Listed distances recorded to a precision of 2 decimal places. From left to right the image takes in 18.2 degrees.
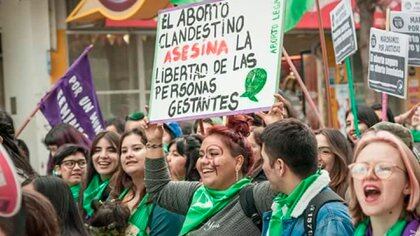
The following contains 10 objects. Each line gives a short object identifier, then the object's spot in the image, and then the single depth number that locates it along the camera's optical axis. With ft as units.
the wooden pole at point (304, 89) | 32.46
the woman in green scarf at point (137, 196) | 26.93
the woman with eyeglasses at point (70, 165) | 33.27
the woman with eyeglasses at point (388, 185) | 17.35
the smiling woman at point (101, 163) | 31.59
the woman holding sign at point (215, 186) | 23.15
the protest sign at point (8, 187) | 12.50
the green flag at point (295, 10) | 39.86
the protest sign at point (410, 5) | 37.18
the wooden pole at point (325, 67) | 34.05
